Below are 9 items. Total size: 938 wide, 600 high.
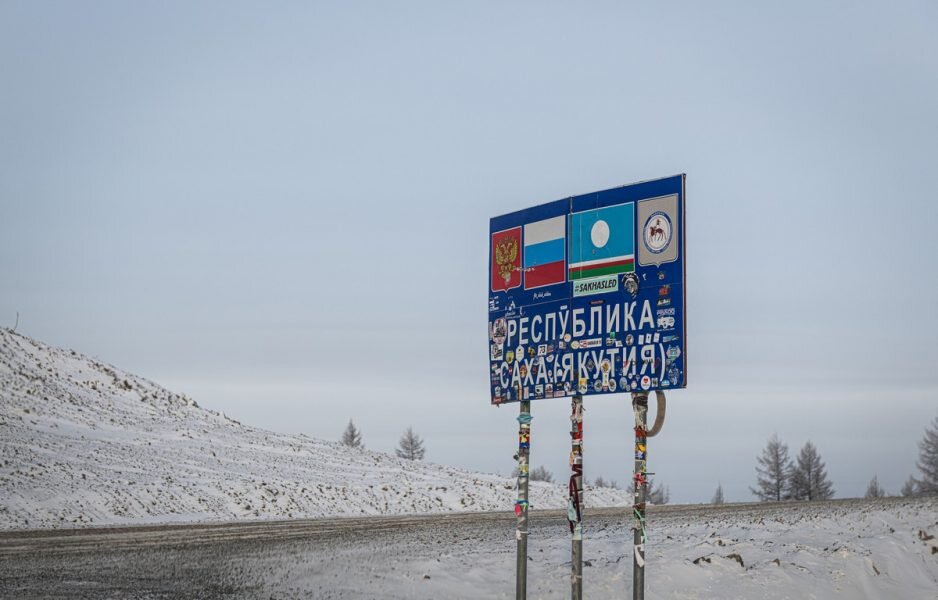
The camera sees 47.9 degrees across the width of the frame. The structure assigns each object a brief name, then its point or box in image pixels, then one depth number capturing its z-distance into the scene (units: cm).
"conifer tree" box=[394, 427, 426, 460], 11650
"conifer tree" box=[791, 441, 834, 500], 8056
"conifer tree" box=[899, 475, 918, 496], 10381
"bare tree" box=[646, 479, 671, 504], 13000
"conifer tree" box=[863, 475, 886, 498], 11004
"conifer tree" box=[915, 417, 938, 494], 7206
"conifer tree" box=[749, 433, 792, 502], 7994
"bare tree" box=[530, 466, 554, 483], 13238
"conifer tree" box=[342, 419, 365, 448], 12786
